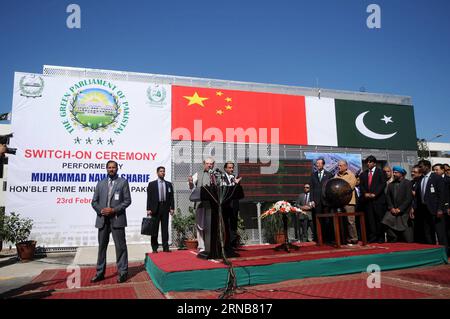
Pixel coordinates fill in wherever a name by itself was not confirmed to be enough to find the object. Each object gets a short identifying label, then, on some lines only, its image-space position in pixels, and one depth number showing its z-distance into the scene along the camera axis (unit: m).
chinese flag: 10.62
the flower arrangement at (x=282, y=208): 5.68
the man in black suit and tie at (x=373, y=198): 6.85
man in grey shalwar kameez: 6.28
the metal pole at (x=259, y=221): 9.74
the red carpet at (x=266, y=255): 4.43
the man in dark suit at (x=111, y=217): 5.16
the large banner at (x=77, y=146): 9.05
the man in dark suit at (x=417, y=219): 6.88
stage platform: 4.17
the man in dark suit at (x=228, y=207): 5.10
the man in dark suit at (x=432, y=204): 6.40
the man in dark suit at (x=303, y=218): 9.67
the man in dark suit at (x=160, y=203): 7.02
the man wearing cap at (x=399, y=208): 6.68
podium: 4.99
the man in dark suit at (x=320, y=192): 6.91
